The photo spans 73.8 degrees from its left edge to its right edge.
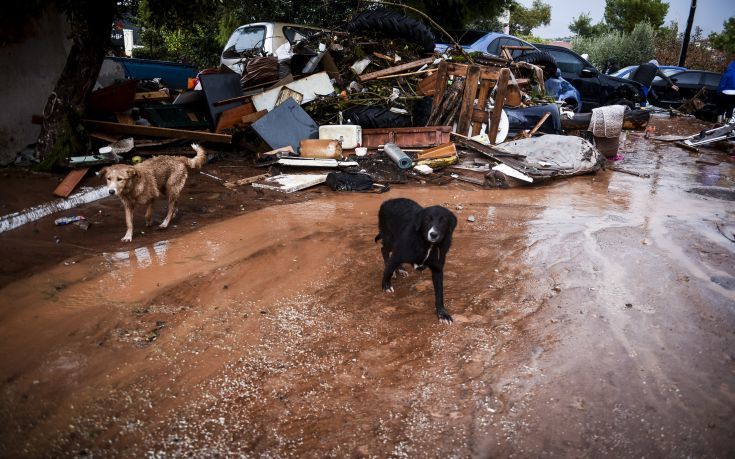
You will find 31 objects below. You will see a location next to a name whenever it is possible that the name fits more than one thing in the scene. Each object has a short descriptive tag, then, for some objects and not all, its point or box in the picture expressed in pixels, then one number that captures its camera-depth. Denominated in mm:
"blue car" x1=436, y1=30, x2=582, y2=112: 13422
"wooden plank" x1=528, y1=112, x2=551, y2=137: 10366
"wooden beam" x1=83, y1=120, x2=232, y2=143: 8516
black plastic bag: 7711
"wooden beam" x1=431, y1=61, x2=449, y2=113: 10000
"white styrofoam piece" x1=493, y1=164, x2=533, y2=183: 8398
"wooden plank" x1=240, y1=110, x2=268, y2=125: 9562
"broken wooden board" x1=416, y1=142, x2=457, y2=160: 9000
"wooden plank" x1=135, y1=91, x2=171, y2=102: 10156
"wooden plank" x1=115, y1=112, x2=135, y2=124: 9055
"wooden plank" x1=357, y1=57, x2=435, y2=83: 10648
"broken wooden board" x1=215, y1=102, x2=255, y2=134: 9562
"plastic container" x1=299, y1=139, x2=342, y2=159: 8688
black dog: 3645
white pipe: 5605
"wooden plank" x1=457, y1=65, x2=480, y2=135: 9867
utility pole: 21730
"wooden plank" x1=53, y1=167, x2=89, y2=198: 6516
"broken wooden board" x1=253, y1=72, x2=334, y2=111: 9875
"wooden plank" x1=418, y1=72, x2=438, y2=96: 10224
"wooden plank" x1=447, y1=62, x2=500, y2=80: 9914
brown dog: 5184
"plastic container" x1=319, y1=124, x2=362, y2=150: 9117
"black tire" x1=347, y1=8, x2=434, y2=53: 11508
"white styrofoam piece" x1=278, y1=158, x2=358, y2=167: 8344
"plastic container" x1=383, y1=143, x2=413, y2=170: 8555
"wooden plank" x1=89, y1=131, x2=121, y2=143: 8438
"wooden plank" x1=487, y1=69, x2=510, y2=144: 9773
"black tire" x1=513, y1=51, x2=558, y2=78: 13328
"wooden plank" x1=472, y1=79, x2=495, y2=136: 9930
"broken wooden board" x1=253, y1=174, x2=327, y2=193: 7547
